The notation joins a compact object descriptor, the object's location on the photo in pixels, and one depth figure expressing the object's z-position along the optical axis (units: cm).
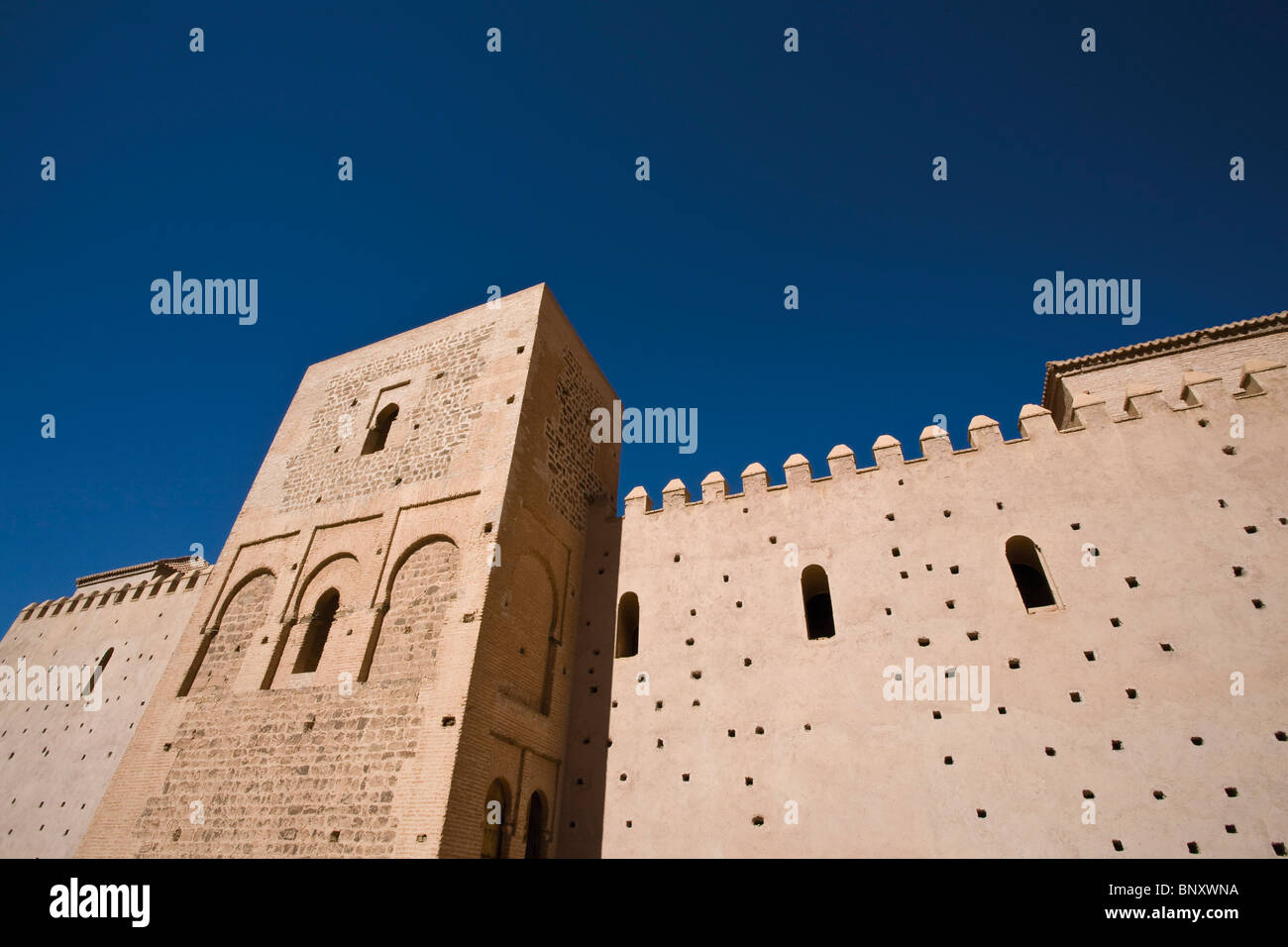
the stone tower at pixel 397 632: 817
